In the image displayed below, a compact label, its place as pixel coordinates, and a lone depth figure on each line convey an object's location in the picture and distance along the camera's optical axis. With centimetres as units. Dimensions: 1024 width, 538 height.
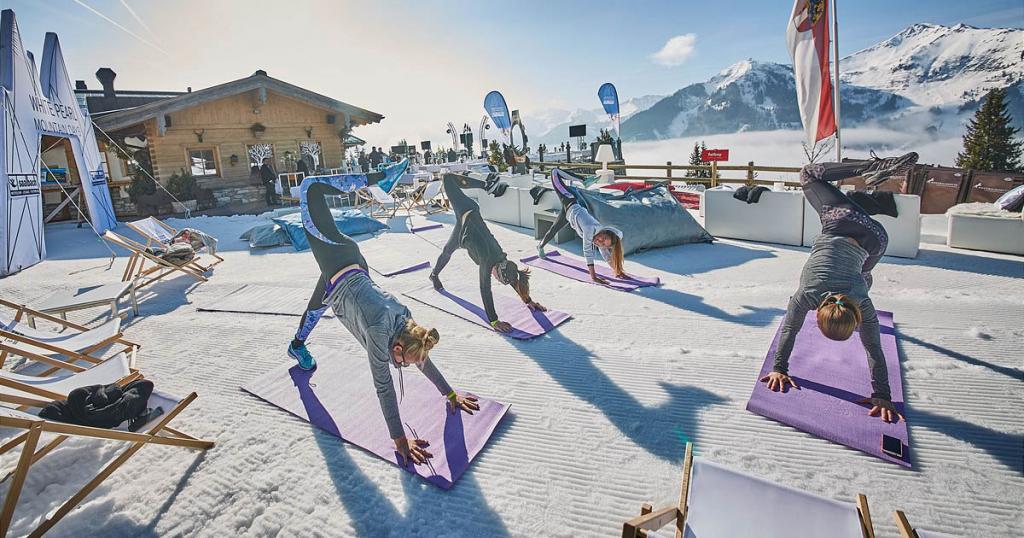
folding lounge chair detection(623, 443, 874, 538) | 182
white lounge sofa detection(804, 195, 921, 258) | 655
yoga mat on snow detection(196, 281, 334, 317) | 564
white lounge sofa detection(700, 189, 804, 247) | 778
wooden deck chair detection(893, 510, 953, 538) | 171
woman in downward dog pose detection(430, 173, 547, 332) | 475
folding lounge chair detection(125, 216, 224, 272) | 716
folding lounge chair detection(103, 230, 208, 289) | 637
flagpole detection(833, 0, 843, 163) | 661
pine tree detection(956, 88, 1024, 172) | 2809
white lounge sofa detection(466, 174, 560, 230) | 1027
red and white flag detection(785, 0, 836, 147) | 693
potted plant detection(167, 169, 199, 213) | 1484
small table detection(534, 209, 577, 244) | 861
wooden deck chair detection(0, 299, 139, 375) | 352
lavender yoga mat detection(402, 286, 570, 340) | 479
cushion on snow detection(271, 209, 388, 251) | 942
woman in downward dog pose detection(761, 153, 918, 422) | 287
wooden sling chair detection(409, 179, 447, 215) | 1348
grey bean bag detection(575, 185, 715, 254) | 754
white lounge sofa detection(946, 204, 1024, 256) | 648
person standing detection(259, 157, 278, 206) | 1592
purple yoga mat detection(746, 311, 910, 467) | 285
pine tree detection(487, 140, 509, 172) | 1810
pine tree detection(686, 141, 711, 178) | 3793
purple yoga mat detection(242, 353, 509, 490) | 284
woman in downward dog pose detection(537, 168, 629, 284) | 565
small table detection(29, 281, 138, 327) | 490
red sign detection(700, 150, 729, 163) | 1414
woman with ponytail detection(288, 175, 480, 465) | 250
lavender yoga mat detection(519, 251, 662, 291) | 612
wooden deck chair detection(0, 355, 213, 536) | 209
